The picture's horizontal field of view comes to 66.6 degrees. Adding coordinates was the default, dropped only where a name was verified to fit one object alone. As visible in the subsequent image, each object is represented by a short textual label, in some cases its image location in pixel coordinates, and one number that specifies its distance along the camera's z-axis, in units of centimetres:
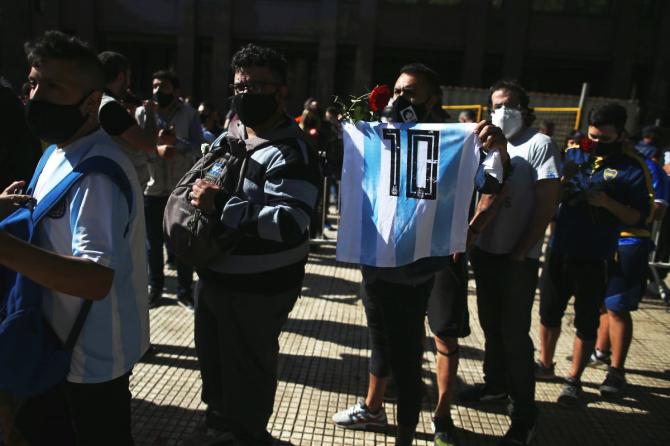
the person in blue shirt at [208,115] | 962
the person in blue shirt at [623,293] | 395
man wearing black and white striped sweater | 222
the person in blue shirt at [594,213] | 355
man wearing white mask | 304
